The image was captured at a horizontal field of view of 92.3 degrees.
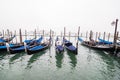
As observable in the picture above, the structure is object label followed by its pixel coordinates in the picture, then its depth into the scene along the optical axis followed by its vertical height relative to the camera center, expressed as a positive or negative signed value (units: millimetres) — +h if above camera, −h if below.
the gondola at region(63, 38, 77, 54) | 6579 -1599
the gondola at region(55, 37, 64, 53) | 7003 -1522
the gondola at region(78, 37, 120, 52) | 7139 -1665
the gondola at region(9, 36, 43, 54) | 6437 -1683
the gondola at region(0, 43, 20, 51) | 7555 -1698
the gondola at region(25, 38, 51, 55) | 6213 -1697
